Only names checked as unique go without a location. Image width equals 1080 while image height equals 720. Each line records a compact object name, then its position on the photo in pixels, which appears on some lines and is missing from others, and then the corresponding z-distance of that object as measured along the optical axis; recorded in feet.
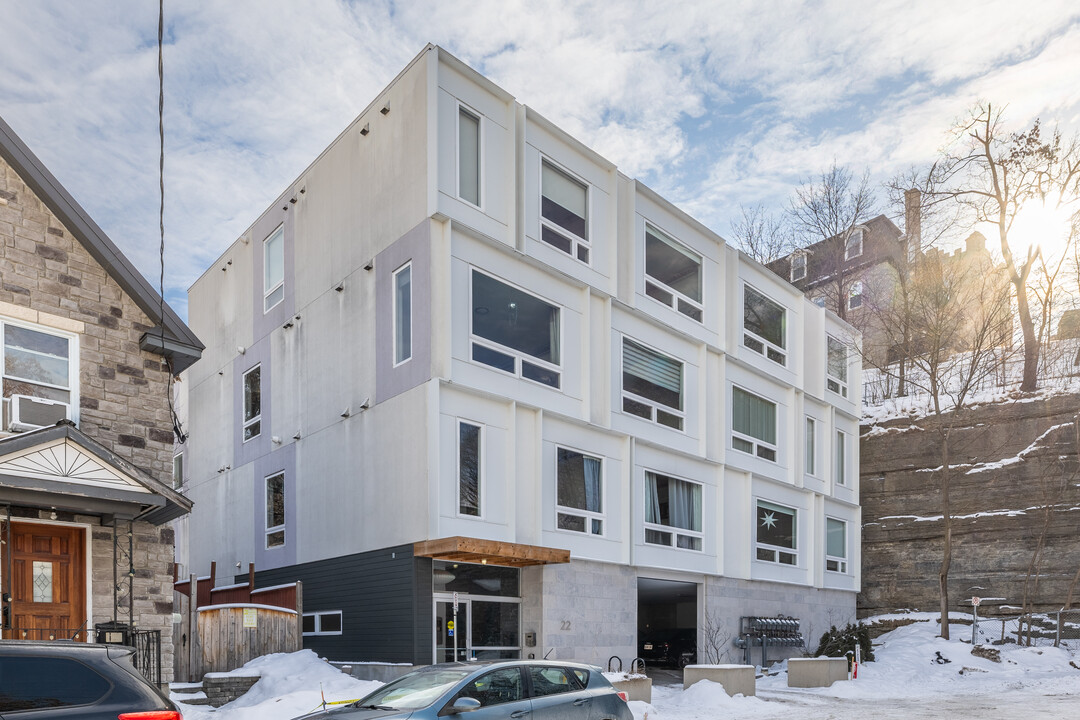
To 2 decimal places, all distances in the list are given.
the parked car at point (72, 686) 21.88
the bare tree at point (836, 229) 161.27
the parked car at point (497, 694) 29.12
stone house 43.50
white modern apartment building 59.62
